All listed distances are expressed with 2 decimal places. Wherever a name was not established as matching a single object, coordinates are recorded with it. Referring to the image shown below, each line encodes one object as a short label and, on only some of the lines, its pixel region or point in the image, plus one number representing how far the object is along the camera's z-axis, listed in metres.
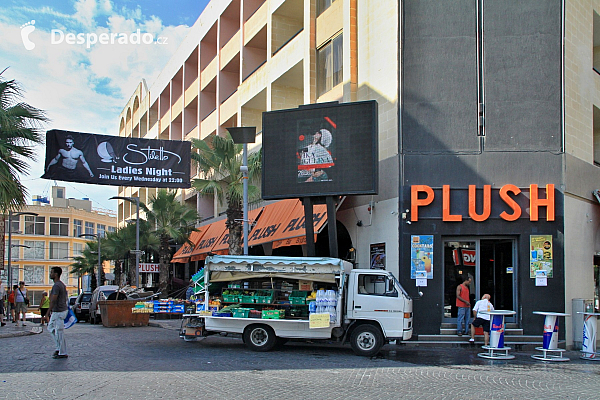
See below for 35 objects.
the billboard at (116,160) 20.09
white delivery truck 14.37
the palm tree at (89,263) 66.25
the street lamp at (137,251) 34.91
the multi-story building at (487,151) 17.03
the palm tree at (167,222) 34.34
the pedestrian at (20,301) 26.08
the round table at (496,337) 14.23
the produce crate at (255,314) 14.83
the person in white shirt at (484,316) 15.03
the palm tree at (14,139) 18.62
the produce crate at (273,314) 14.73
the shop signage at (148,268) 36.31
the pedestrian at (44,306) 28.17
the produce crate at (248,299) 15.21
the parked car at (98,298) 27.64
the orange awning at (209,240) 32.13
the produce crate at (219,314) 15.04
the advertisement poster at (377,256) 18.33
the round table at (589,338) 14.60
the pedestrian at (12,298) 27.55
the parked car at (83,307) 31.09
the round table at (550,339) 14.18
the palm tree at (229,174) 24.58
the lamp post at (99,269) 52.98
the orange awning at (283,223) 20.31
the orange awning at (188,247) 36.46
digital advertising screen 17.09
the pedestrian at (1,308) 23.70
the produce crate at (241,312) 14.85
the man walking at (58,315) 12.72
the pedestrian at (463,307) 16.66
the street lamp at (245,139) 18.12
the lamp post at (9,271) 37.88
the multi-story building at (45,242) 82.12
